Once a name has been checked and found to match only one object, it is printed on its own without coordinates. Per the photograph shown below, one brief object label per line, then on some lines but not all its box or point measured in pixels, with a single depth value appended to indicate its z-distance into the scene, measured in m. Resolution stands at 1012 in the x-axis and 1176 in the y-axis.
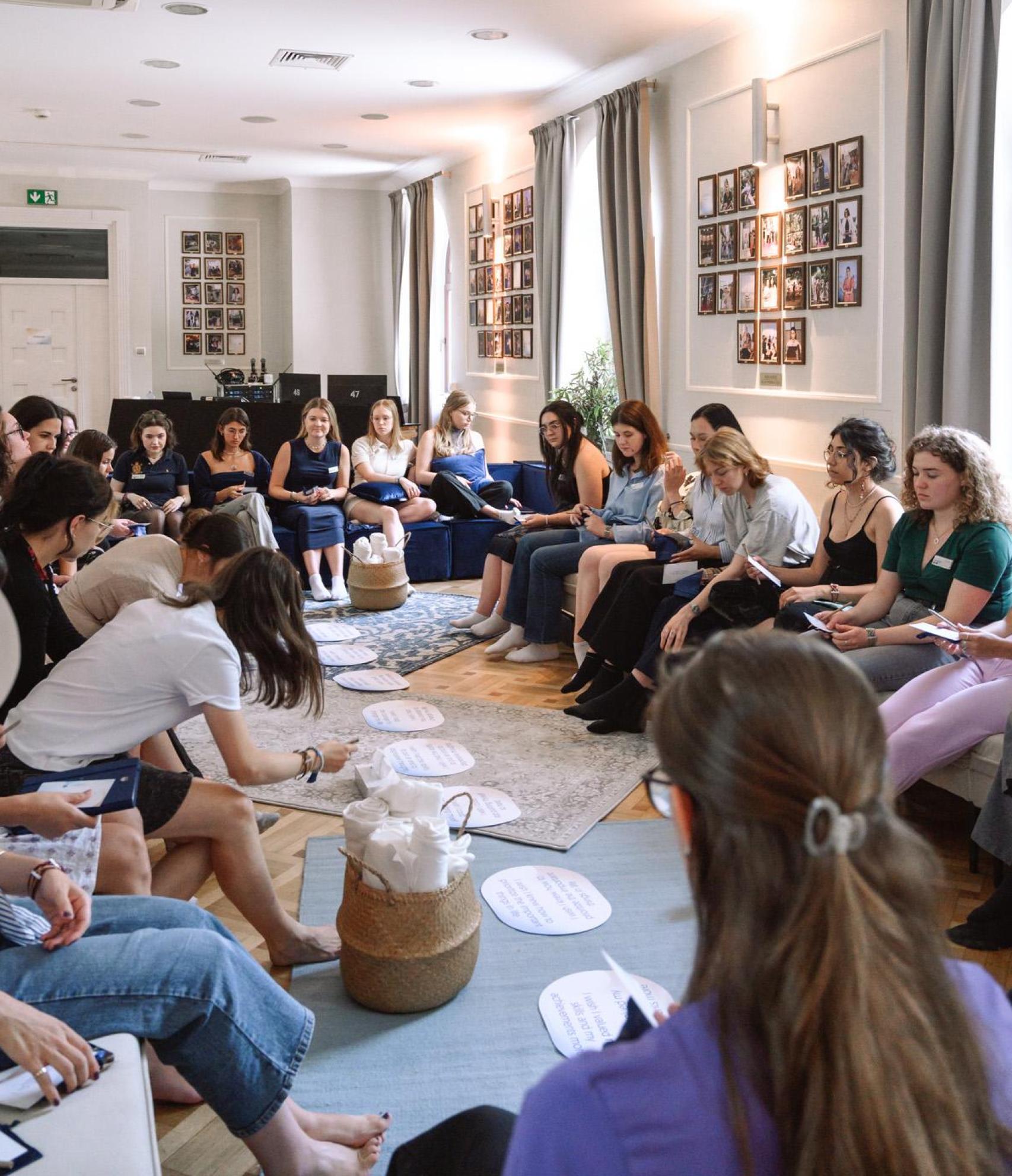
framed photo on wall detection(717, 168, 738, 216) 6.80
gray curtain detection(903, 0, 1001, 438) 4.82
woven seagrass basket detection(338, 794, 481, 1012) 2.68
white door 13.30
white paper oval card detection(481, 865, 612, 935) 3.17
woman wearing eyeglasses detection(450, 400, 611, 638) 6.38
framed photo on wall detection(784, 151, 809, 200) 6.17
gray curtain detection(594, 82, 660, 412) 7.60
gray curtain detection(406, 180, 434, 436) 12.09
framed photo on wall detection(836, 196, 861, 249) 5.77
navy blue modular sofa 8.32
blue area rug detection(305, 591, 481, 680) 6.14
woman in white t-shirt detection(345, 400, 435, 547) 8.24
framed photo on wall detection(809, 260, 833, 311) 6.04
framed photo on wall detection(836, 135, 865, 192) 5.72
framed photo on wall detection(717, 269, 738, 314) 6.89
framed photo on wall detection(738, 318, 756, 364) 6.77
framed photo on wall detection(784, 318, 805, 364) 6.31
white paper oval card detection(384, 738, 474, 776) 4.34
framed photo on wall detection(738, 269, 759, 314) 6.72
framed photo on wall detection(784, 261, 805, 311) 6.28
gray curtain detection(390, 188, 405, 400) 13.09
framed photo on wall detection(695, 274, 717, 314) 7.10
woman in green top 3.72
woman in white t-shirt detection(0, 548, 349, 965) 2.67
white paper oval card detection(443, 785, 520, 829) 3.82
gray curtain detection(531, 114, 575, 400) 8.73
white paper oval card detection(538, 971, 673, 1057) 2.62
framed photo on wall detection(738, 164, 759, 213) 6.61
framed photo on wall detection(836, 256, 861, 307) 5.80
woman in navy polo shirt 7.68
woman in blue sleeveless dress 7.94
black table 9.34
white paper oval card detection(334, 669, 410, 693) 5.58
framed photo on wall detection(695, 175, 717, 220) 7.01
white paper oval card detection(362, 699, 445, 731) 4.94
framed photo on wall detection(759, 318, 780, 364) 6.54
